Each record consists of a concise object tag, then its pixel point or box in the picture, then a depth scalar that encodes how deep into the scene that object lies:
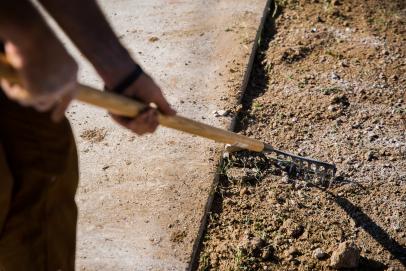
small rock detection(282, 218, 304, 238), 2.79
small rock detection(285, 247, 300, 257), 2.70
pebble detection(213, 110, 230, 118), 3.38
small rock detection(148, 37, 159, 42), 3.97
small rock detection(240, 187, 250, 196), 2.96
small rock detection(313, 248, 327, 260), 2.69
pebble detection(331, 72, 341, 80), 3.64
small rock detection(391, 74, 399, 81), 3.63
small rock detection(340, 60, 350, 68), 3.74
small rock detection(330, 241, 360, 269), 2.59
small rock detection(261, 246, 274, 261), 2.68
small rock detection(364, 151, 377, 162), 3.15
